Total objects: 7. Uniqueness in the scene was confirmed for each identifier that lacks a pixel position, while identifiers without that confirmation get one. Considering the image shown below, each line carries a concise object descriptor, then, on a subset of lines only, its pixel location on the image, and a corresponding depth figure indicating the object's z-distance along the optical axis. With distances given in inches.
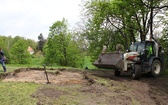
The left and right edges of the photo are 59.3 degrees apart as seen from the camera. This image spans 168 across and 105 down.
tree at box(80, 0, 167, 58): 437.0
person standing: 383.7
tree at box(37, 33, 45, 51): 2302.8
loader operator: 356.4
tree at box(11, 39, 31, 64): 1374.4
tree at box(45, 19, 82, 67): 1138.2
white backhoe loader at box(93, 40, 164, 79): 322.2
